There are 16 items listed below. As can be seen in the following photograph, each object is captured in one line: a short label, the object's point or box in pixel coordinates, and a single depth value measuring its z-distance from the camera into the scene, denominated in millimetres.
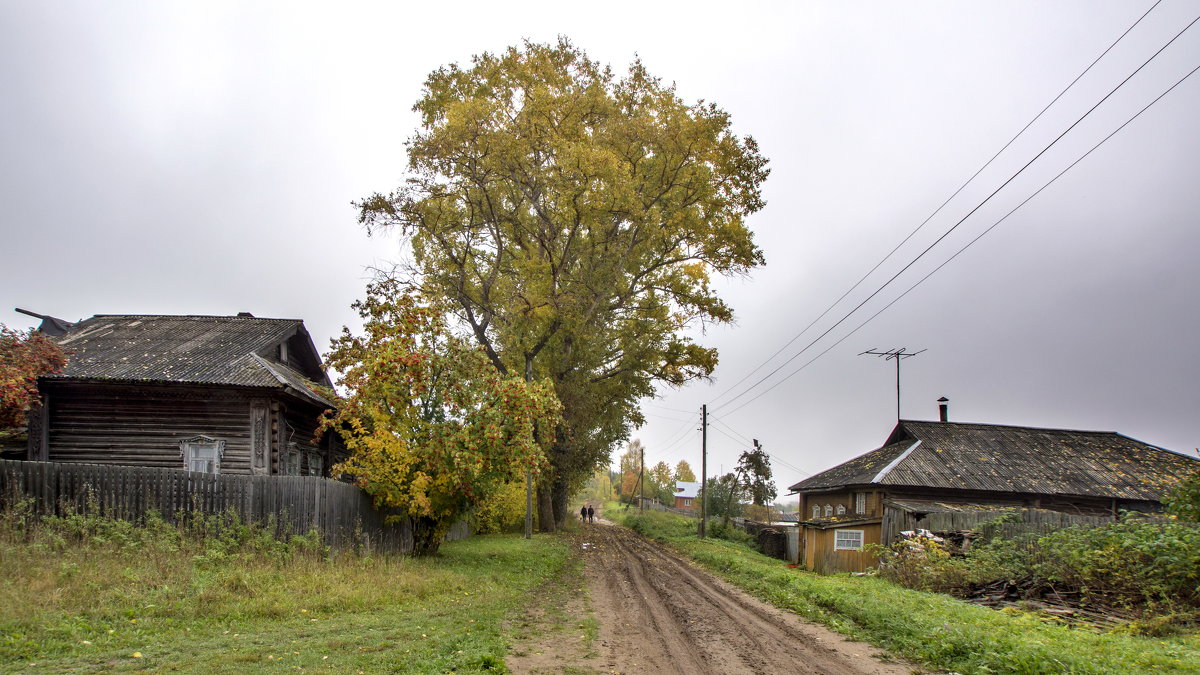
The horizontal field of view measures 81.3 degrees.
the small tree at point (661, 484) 93250
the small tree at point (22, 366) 14031
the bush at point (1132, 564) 12469
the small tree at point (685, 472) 121562
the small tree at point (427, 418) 15656
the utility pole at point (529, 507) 27558
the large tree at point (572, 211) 22188
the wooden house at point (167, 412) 17812
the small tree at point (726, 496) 53312
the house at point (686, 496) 107312
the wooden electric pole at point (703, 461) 40156
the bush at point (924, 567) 17578
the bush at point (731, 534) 40750
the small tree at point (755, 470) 52688
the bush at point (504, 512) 30219
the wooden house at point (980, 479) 27844
